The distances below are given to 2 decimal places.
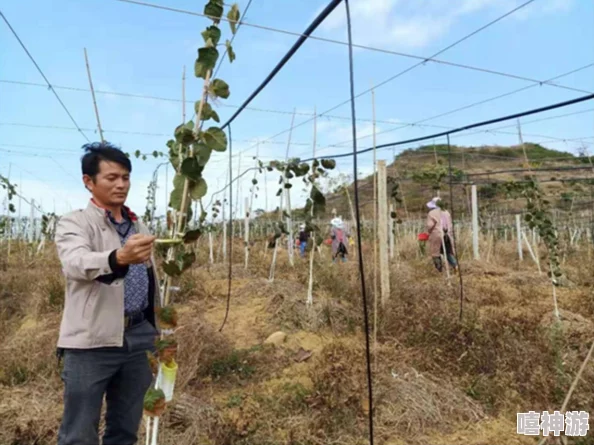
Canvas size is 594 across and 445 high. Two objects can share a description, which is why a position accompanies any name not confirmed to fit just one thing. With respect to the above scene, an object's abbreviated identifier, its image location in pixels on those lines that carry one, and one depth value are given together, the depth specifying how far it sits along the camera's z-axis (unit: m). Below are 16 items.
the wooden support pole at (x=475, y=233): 8.72
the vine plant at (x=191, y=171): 1.23
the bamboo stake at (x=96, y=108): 1.54
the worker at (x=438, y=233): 6.41
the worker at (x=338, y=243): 8.56
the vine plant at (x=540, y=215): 4.11
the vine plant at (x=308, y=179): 3.85
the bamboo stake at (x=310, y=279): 4.39
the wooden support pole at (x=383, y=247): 4.35
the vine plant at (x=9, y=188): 8.09
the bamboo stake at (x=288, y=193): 4.96
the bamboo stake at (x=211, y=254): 7.90
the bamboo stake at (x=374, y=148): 3.11
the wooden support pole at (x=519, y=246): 9.67
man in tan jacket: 1.43
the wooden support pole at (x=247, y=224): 7.19
